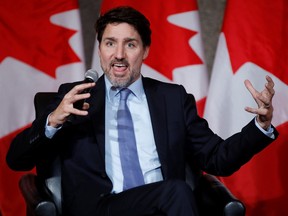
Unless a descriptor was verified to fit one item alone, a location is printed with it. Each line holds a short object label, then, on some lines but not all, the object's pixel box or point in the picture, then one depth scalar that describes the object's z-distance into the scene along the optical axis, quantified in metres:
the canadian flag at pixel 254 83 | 5.16
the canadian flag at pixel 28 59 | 5.25
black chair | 3.52
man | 3.69
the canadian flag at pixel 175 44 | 5.29
